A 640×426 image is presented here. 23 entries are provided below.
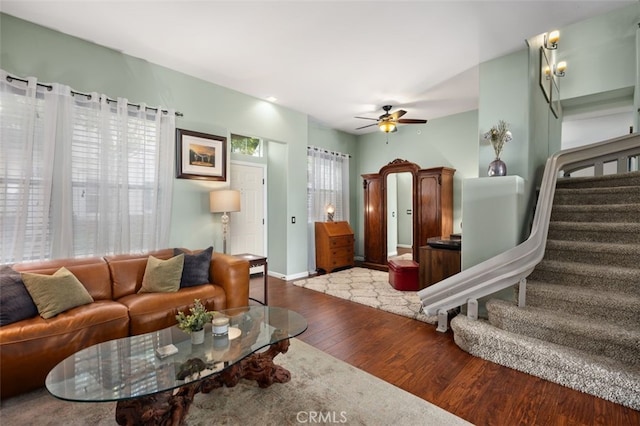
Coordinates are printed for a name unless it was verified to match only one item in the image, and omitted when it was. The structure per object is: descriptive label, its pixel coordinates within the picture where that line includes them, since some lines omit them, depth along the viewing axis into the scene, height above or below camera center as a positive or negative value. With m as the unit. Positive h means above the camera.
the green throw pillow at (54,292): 2.13 -0.59
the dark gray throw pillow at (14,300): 1.98 -0.60
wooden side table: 3.59 -0.60
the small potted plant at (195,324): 1.82 -0.70
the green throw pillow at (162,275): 2.75 -0.59
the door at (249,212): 4.85 +0.06
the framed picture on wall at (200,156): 3.64 +0.80
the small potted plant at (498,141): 3.06 +0.81
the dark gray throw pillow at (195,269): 2.91 -0.56
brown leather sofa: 1.88 -0.78
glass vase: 3.04 +0.49
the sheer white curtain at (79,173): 2.56 +0.43
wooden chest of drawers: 5.42 -0.60
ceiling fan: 4.32 +1.45
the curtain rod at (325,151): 5.78 +1.36
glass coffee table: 1.39 -0.82
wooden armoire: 5.02 +0.14
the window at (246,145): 4.88 +1.23
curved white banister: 2.54 -0.41
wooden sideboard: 3.53 -0.63
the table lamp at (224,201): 3.75 +0.19
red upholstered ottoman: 4.21 -0.92
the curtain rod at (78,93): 2.54 +1.24
